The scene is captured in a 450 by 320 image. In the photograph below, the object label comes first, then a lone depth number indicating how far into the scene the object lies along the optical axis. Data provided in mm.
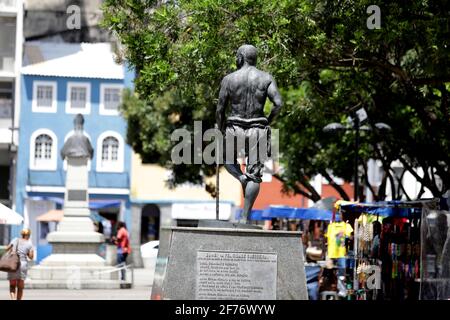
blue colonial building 57938
